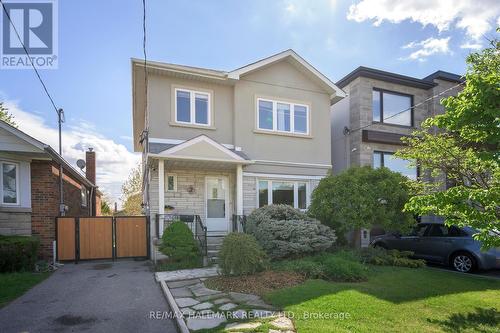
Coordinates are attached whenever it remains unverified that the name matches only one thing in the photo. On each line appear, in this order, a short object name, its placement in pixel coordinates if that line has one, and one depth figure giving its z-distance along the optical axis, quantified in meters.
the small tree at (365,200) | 9.53
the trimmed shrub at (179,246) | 9.27
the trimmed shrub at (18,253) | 8.44
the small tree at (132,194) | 26.11
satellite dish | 17.77
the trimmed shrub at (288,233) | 8.96
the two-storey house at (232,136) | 11.09
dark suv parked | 9.01
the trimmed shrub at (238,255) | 7.29
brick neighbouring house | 9.72
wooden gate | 10.67
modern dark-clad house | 14.59
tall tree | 4.27
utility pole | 11.47
